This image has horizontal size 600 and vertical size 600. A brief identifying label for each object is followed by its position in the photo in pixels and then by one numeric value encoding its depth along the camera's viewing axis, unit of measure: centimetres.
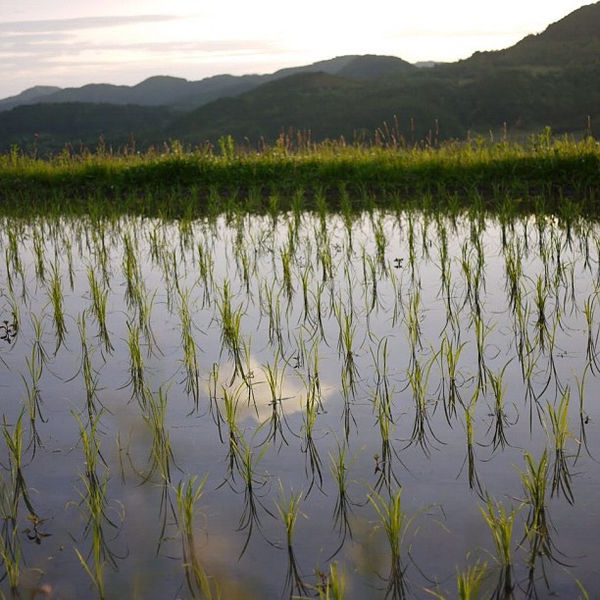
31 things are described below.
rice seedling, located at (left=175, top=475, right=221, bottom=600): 238
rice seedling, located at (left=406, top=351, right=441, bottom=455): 333
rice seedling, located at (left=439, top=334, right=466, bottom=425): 362
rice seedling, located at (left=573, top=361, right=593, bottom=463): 318
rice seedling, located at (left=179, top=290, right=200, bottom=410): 404
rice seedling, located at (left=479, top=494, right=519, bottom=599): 230
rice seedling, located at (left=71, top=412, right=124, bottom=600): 240
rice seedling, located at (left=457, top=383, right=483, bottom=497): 291
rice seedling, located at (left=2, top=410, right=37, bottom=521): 291
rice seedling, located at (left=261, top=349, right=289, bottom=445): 345
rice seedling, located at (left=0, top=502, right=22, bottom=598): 242
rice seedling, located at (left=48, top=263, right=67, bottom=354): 502
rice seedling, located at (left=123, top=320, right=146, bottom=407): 406
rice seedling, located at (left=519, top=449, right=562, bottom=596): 246
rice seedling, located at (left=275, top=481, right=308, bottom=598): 237
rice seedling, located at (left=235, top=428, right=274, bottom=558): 273
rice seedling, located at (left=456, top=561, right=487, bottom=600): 200
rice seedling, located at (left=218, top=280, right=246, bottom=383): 442
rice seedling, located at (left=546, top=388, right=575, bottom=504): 288
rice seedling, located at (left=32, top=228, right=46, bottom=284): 676
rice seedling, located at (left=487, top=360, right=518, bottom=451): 327
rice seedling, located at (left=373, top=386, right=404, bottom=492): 298
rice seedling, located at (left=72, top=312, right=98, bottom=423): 389
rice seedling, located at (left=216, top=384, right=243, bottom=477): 322
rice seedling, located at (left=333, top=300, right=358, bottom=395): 404
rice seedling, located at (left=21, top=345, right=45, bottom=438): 374
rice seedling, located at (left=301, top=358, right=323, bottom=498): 306
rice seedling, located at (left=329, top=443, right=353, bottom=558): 265
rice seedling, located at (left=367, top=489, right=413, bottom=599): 233
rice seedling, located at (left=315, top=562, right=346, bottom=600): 206
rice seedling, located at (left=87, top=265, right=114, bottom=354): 486
